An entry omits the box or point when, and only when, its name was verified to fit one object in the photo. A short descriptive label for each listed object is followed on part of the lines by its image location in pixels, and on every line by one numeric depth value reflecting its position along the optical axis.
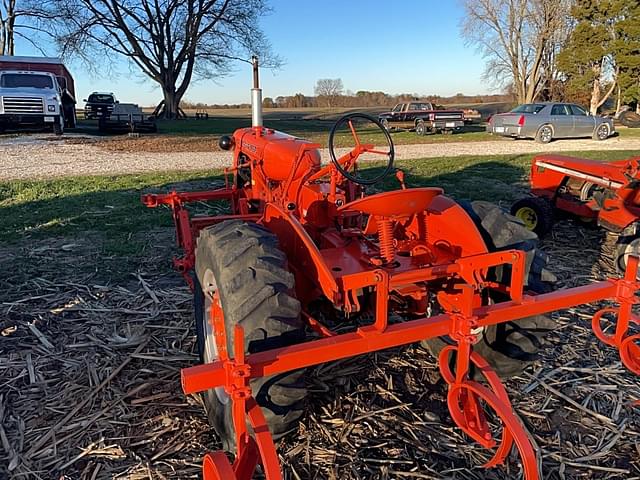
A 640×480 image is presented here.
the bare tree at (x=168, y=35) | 32.97
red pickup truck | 25.91
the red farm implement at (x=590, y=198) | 6.11
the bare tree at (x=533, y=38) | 35.34
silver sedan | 21.94
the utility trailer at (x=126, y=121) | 25.33
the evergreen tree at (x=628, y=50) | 31.52
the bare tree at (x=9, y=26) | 34.88
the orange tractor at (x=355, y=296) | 2.22
